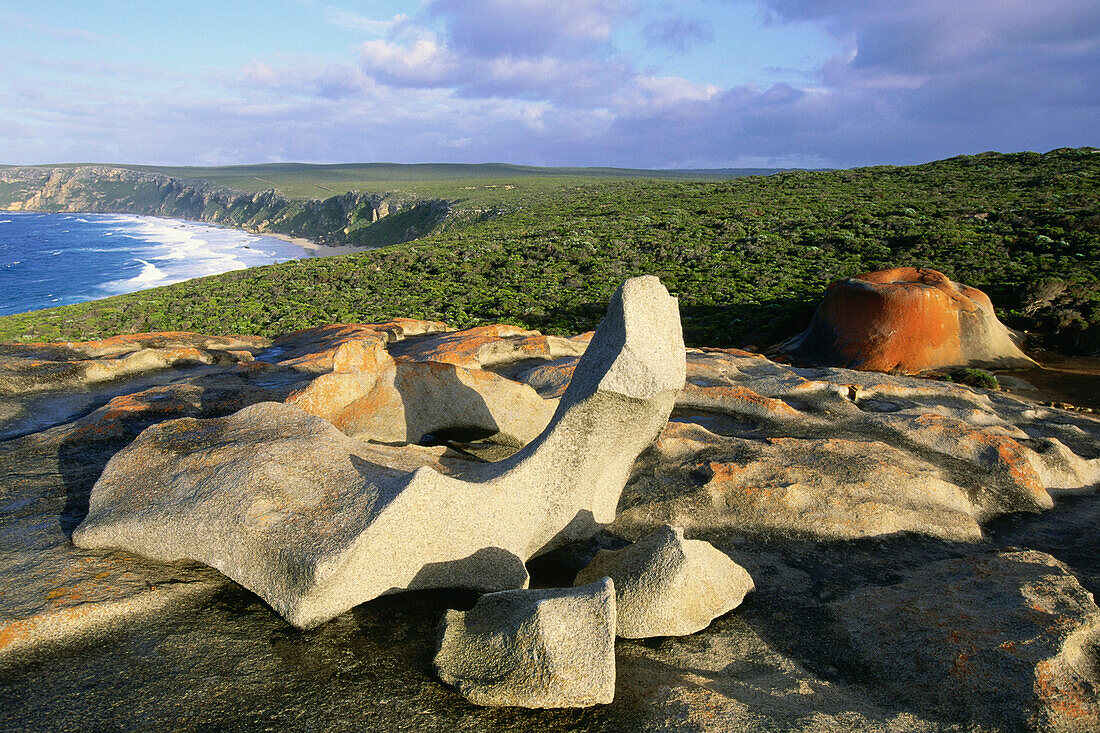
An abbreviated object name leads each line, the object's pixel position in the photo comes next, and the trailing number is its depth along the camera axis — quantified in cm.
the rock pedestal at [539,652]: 322
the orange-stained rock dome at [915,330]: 1252
